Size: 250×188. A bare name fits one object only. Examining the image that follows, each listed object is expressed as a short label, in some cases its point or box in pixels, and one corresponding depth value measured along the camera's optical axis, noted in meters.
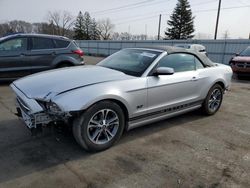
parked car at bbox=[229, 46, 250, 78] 10.16
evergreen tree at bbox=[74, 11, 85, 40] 64.62
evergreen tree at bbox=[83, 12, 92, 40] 65.75
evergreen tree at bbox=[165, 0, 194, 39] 43.56
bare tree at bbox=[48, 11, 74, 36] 69.50
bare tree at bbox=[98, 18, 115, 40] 70.88
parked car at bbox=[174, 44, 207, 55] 16.05
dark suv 6.91
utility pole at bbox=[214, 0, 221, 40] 28.12
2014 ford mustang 2.91
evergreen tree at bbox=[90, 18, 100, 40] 66.33
